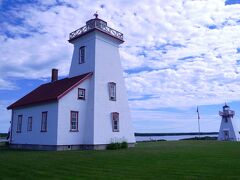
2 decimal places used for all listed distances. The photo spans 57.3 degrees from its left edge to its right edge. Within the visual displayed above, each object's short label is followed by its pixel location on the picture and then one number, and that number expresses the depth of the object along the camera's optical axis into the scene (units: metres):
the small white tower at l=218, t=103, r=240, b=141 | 39.22
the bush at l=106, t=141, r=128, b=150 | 17.72
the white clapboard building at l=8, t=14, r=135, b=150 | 17.04
